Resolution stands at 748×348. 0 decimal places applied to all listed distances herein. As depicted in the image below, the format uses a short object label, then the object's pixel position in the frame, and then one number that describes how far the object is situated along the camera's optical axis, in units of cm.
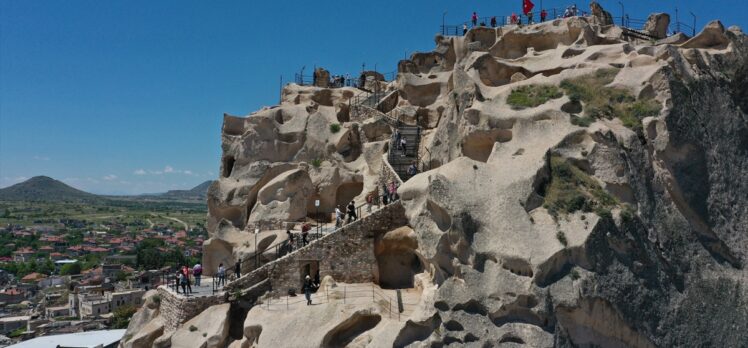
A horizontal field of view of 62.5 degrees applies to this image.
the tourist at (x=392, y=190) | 2426
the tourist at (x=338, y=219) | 2480
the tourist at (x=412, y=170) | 2659
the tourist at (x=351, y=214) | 2390
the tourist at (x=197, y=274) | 2397
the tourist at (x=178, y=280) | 2280
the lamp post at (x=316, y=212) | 3020
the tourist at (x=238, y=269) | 2408
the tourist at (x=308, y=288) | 2012
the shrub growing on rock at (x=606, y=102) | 2050
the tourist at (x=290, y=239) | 2435
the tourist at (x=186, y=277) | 2258
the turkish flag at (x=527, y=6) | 3434
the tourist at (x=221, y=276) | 2338
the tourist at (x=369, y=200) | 2624
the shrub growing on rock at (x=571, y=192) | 1797
